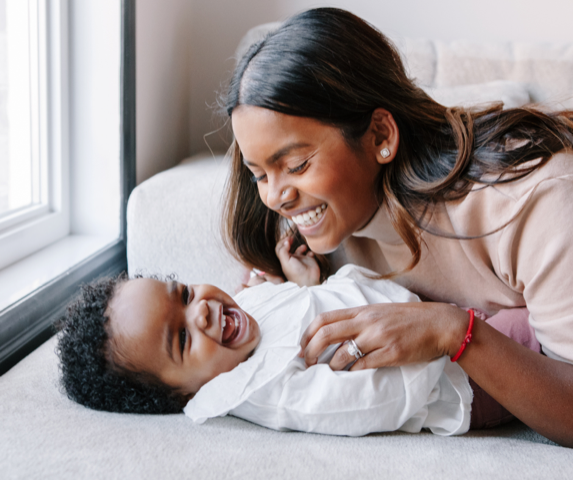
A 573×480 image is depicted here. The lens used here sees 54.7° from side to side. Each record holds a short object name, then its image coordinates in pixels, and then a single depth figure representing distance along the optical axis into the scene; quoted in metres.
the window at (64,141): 1.38
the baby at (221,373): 0.86
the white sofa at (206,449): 0.69
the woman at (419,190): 0.87
